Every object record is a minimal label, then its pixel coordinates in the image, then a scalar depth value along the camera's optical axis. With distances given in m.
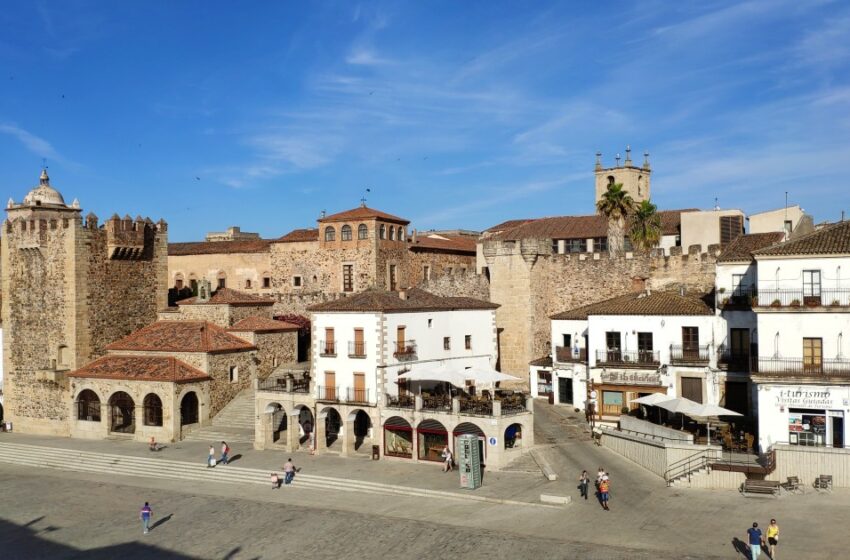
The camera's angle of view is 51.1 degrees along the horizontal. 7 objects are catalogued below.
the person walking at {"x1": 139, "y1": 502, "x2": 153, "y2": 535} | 26.80
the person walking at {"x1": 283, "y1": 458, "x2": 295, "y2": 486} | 31.62
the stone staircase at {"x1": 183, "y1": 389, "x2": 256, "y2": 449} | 39.94
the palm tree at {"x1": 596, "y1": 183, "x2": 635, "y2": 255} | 44.19
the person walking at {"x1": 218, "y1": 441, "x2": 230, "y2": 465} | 34.72
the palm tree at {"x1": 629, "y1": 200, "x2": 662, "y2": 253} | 43.97
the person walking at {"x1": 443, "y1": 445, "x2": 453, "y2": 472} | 32.00
